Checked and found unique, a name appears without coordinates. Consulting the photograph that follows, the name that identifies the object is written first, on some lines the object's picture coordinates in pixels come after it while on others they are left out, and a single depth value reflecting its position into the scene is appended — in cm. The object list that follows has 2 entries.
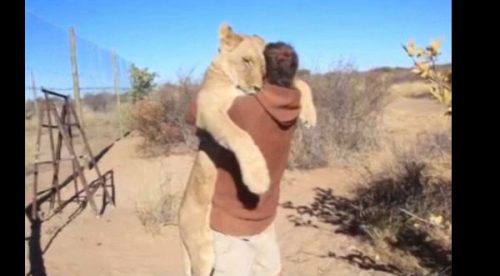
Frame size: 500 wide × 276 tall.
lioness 215
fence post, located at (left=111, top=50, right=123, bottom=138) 1548
